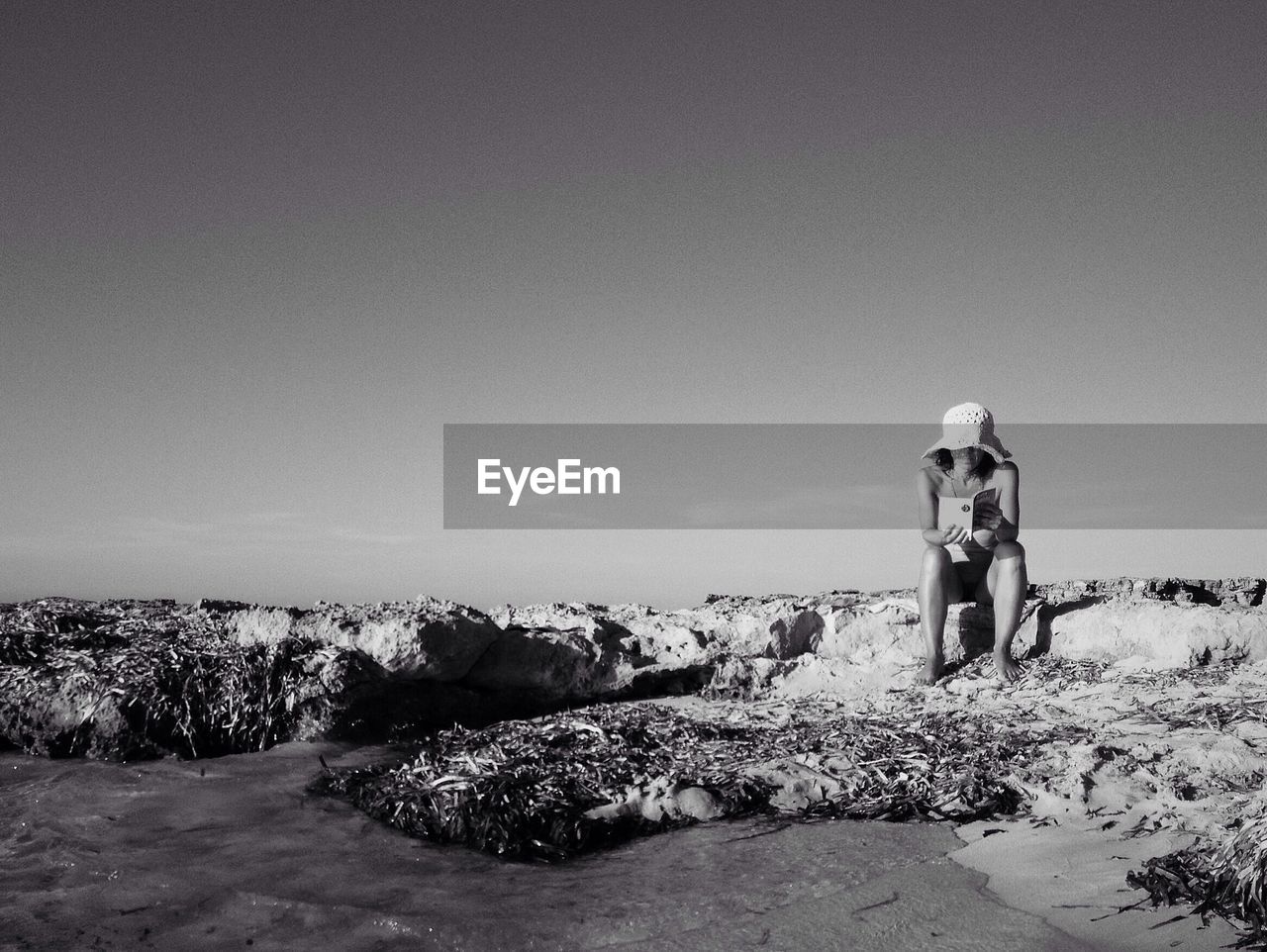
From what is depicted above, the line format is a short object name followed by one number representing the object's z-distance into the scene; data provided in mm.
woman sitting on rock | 5625
